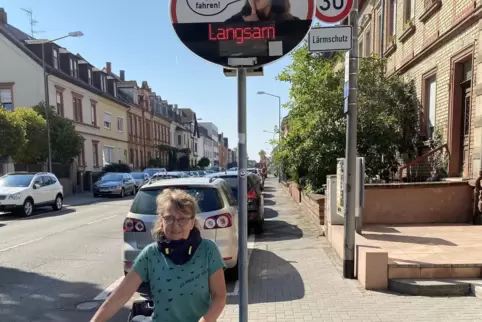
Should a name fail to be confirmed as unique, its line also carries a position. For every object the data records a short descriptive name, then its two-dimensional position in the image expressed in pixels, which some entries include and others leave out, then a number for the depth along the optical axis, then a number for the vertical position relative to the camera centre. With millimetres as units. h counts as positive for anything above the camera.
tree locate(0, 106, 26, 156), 16453 +768
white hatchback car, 13008 -1674
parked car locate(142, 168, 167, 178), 31469 -2086
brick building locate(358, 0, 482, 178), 7926 +2120
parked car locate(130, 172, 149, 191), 26836 -2339
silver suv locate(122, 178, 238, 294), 4938 -1017
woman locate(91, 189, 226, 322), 1969 -712
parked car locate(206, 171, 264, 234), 8961 -1477
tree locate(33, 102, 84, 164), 21953 +769
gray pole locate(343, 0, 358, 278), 5129 -299
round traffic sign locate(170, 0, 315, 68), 2326 +809
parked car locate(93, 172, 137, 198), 22109 -2357
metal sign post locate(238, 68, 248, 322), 2494 -388
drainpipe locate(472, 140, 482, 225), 7363 -1236
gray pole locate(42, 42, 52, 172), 19406 +1611
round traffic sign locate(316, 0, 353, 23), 3482 +1359
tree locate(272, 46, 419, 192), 9664 +798
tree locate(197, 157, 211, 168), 75550 -3184
